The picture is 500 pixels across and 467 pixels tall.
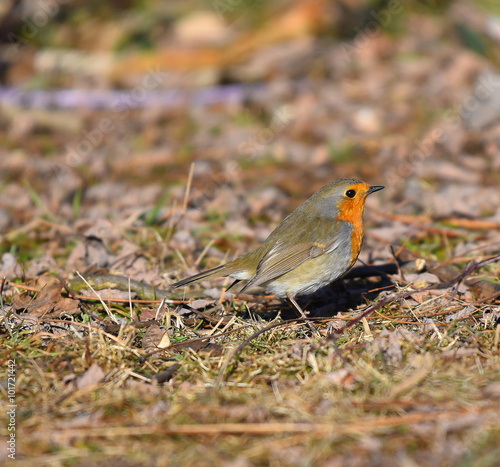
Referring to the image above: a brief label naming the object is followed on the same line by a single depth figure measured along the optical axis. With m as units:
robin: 7.93
